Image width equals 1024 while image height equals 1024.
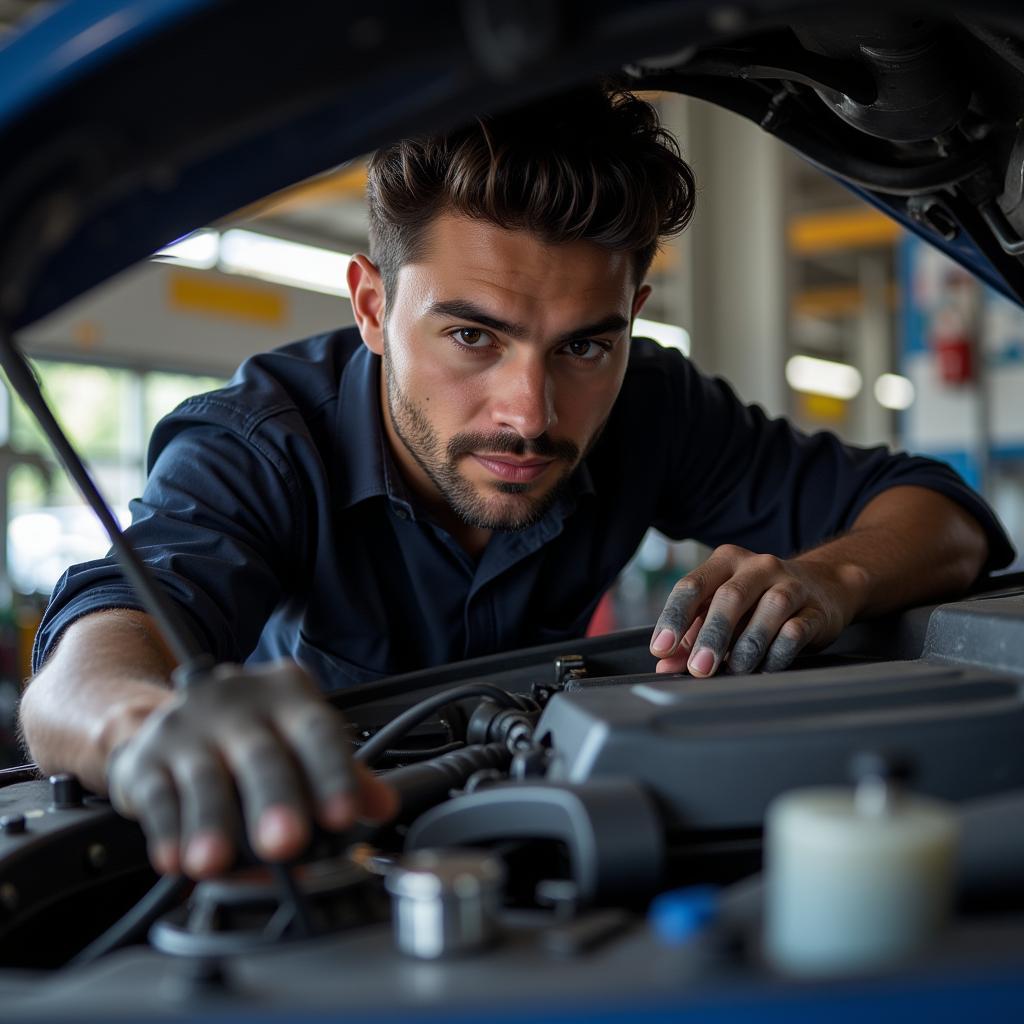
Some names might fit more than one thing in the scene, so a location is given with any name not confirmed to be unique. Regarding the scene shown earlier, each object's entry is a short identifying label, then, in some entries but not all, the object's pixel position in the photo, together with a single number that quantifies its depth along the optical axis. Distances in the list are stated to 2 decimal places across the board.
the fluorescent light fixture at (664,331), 11.40
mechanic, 1.09
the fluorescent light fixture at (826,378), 14.36
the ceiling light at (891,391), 14.89
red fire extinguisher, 5.64
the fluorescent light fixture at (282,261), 7.87
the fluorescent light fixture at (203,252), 7.34
